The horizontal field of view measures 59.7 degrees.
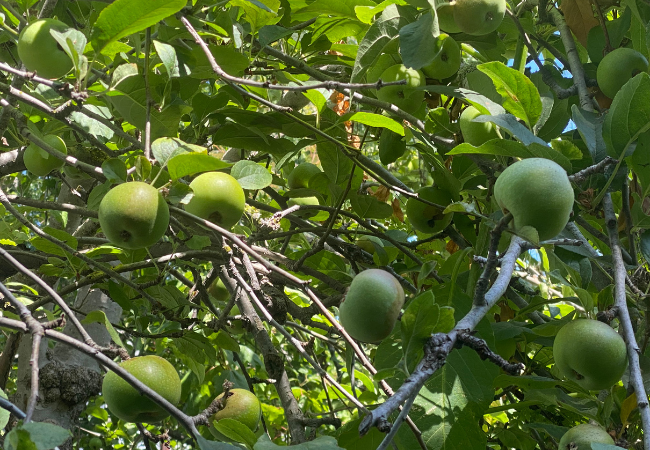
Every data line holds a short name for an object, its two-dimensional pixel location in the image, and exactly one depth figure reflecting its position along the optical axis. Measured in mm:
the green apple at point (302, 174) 2307
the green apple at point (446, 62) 1774
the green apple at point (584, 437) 1301
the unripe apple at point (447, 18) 1721
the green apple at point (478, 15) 1632
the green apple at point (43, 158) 1921
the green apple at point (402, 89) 1779
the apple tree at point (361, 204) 1197
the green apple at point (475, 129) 1611
